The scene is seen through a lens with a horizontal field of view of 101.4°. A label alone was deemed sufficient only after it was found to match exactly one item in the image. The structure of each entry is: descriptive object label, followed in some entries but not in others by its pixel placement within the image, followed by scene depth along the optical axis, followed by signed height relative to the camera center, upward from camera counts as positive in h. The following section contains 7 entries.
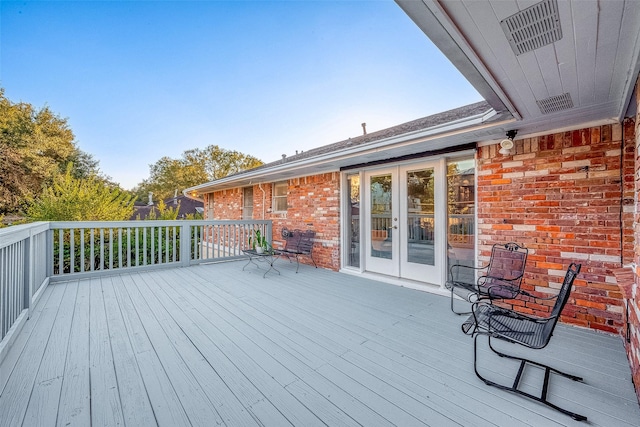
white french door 4.14 -0.14
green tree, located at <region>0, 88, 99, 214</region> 11.52 +3.59
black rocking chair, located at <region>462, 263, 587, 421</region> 1.73 -0.88
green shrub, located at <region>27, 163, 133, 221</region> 6.27 +0.30
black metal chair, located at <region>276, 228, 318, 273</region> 5.81 -0.65
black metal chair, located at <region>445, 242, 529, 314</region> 2.95 -0.75
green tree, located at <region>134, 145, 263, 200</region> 26.92 +5.06
